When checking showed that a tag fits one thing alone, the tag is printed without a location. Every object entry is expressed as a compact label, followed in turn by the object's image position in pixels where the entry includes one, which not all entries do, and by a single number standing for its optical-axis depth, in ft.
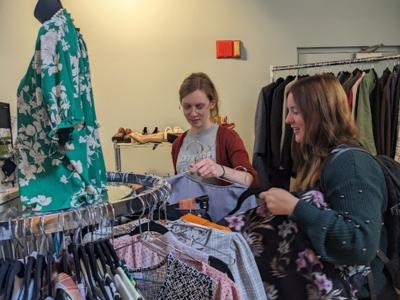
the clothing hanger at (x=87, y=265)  2.20
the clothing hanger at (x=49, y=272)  2.07
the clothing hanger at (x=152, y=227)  3.09
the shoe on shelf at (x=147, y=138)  9.01
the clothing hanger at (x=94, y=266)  2.22
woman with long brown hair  3.20
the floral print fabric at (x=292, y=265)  3.20
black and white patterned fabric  2.67
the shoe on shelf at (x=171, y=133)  8.78
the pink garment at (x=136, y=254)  3.05
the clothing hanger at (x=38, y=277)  2.01
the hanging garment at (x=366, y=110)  8.04
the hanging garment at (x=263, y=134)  9.48
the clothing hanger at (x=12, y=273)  1.98
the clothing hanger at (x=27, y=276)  2.01
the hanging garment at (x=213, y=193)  4.04
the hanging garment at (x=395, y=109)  7.79
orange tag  4.00
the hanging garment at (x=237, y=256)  3.02
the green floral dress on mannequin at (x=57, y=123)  2.18
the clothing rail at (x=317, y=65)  8.64
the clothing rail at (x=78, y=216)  1.98
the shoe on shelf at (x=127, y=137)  9.15
